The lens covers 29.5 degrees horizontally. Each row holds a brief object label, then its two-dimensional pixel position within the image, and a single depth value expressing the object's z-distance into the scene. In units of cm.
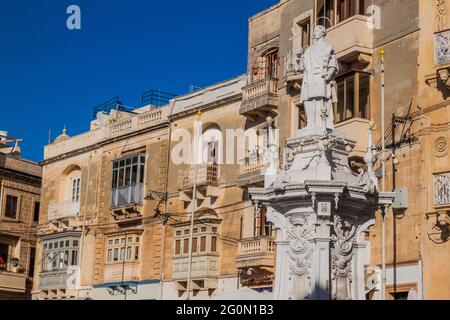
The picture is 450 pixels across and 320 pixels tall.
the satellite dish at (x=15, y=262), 5253
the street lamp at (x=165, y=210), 4041
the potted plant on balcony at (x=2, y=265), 5144
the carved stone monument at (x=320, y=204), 1631
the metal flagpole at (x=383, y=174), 2686
